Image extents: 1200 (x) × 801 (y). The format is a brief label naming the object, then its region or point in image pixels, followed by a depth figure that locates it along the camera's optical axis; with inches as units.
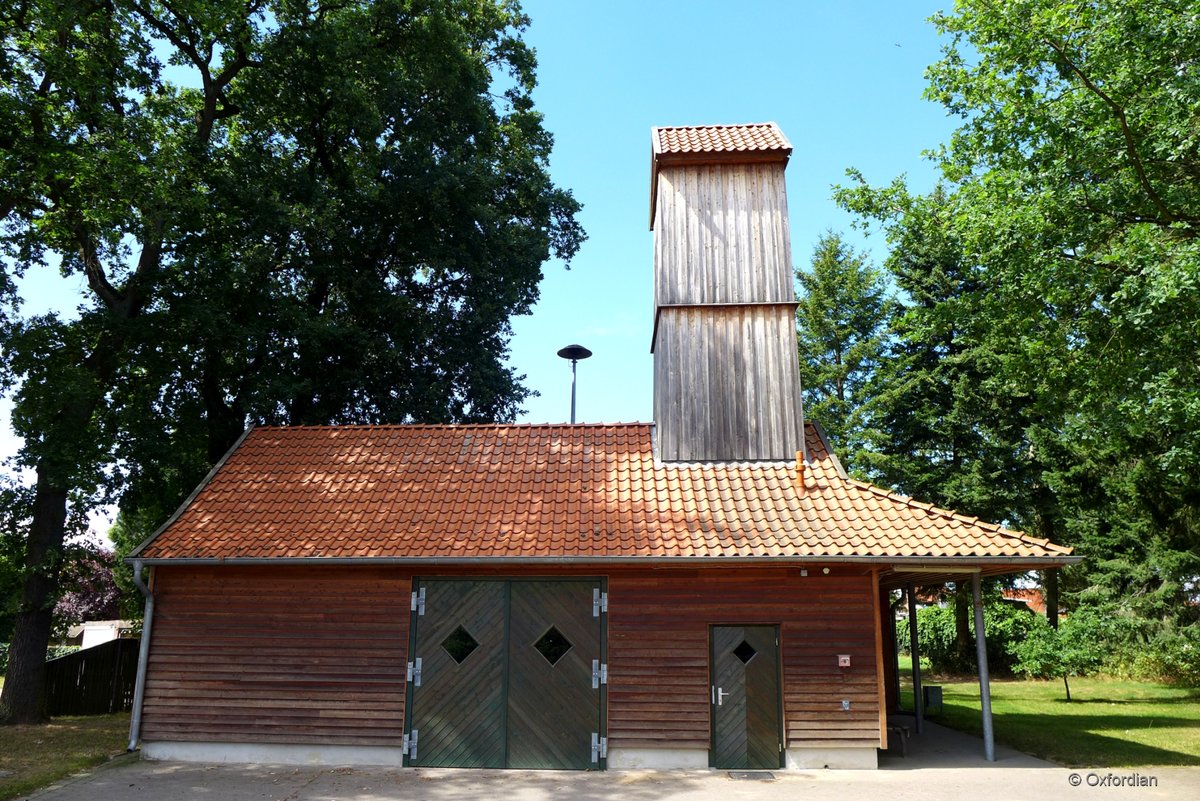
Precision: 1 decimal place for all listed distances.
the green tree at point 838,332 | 1085.8
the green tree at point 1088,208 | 500.4
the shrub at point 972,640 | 953.5
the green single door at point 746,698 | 403.5
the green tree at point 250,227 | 564.7
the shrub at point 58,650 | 1008.1
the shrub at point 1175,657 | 746.8
